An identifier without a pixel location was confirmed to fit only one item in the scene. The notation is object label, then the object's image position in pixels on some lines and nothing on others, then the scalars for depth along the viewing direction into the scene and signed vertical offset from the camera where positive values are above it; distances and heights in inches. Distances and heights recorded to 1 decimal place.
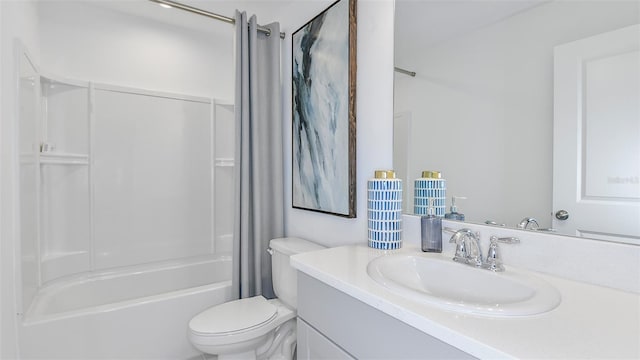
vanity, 22.6 -11.7
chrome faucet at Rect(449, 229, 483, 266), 40.1 -9.2
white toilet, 55.7 -27.6
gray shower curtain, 76.4 +4.3
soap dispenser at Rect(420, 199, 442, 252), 46.1 -8.5
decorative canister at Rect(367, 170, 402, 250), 49.2 -5.9
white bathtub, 59.7 -31.0
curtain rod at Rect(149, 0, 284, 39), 70.7 +37.7
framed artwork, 61.0 +13.5
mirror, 35.7 +10.9
